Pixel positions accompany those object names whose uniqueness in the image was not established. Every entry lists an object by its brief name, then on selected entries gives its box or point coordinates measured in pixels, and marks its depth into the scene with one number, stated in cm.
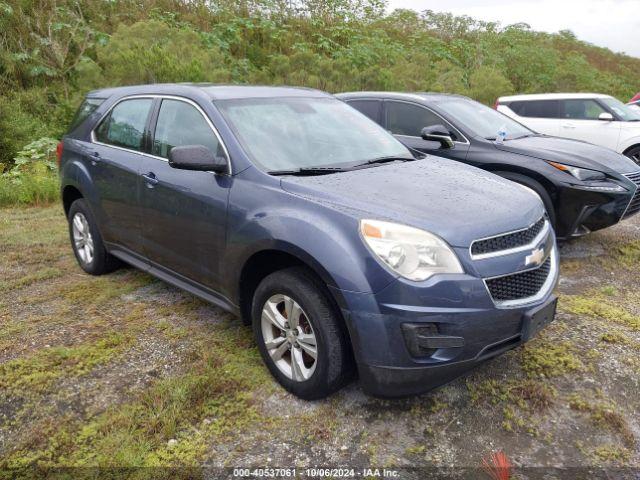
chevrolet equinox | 245
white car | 953
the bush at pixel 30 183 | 798
